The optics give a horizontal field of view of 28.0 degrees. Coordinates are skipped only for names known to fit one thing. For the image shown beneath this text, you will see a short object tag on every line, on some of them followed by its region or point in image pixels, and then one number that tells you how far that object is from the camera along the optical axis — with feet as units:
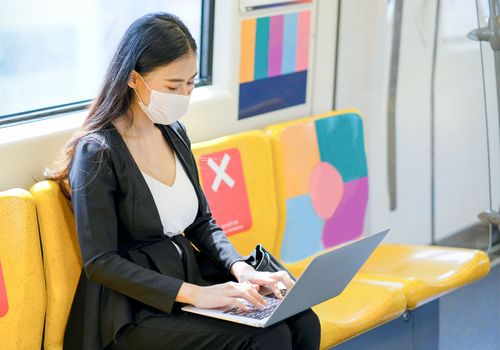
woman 9.25
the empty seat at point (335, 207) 12.56
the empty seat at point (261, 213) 11.09
